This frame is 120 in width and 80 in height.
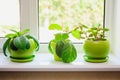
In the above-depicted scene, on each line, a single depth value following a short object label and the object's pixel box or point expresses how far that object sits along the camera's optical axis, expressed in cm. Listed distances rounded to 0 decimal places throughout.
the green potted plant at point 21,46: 145
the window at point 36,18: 161
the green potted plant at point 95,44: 149
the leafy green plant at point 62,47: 146
